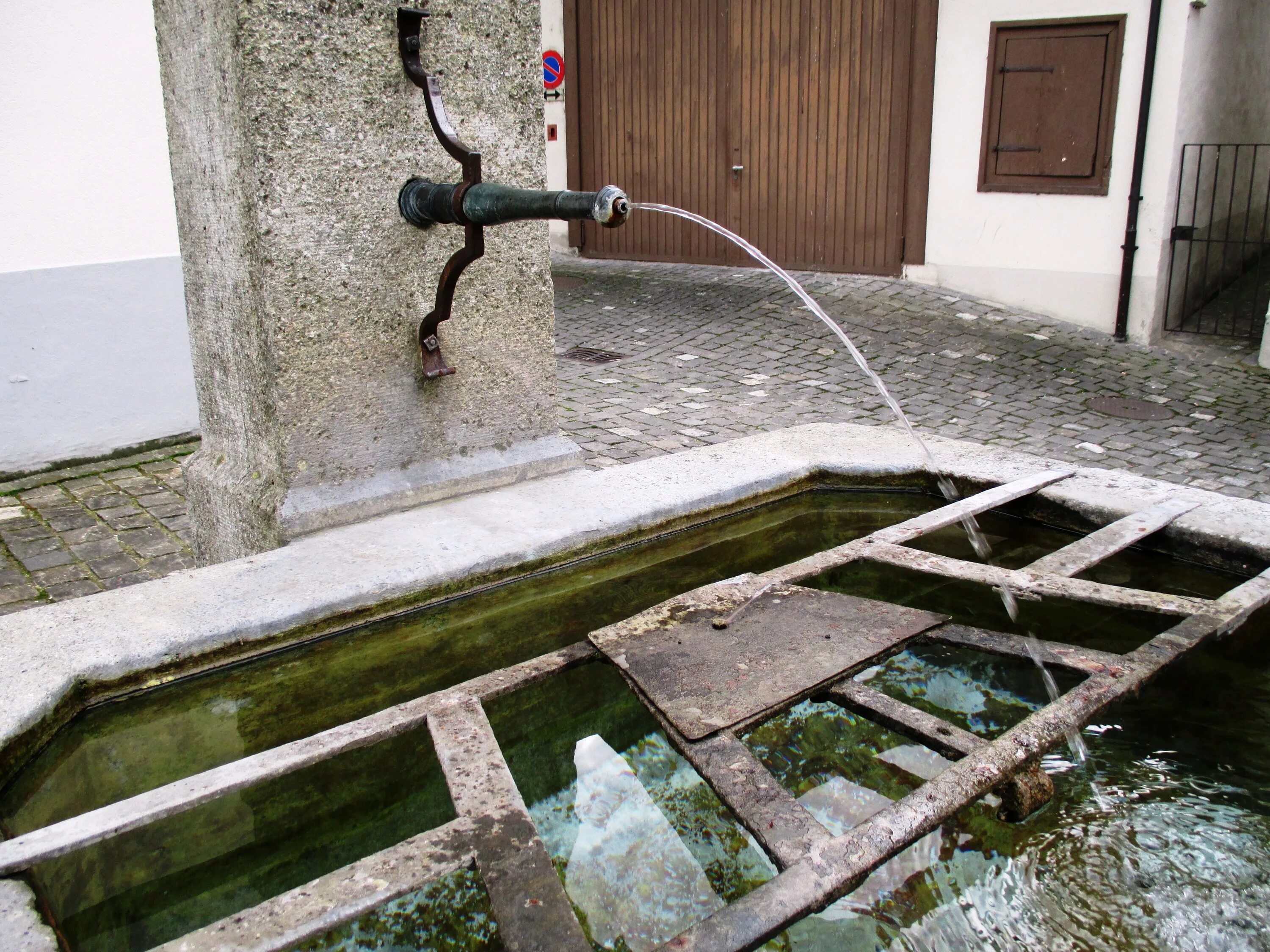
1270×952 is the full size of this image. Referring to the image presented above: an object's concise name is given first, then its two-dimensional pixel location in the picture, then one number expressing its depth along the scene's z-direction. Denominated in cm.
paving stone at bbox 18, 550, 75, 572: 399
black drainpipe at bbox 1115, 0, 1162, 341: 713
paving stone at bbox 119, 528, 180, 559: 412
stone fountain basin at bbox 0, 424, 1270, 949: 211
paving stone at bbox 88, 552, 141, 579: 393
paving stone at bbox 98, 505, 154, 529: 443
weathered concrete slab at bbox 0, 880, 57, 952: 144
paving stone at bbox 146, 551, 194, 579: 393
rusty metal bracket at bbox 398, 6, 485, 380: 261
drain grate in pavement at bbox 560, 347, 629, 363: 705
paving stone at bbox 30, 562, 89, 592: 385
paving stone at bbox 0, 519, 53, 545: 430
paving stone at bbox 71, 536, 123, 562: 410
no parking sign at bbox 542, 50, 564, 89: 1014
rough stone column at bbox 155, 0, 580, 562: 259
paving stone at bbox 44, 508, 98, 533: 443
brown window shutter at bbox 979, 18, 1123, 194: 750
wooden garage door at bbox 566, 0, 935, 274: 870
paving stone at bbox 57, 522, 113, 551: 426
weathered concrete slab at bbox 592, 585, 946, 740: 211
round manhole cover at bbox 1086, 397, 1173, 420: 605
